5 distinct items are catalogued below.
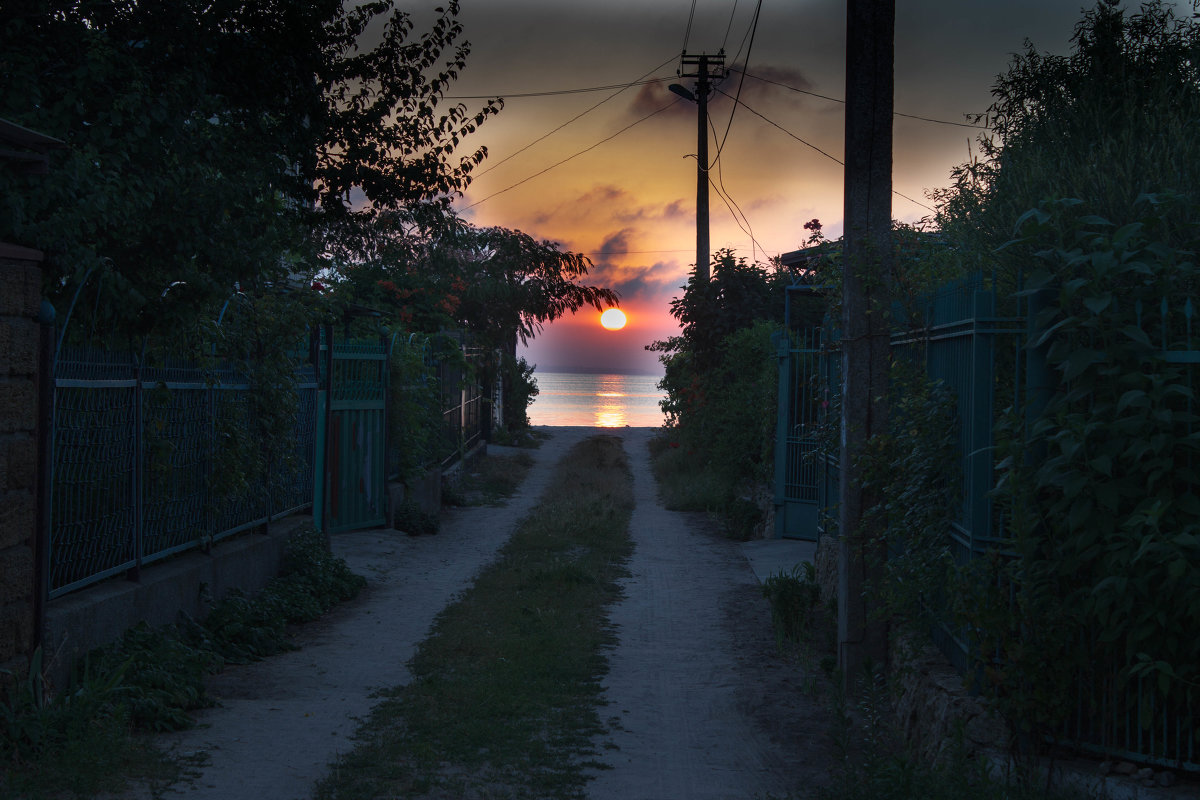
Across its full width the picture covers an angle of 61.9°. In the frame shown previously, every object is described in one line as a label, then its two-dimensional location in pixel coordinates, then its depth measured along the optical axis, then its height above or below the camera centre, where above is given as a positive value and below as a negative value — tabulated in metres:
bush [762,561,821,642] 8.39 -1.66
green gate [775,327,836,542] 12.75 -0.36
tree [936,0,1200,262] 6.43 +2.21
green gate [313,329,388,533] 12.03 -0.38
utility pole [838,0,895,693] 6.58 +0.79
